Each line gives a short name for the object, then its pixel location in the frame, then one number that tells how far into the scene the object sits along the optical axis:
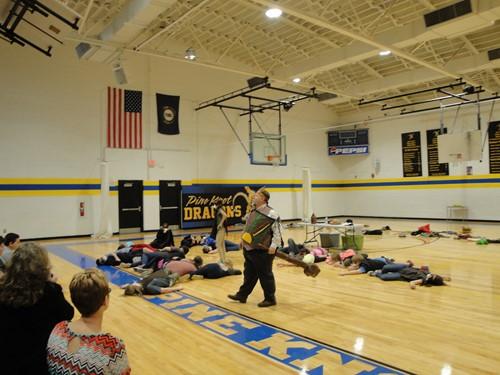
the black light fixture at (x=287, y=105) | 14.99
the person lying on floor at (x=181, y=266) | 6.35
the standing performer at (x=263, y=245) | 4.83
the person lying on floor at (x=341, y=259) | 7.17
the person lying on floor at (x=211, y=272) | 6.47
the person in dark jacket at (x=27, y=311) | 1.86
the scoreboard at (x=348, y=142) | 19.20
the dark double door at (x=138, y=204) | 13.61
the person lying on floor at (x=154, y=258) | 6.92
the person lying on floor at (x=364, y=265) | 6.69
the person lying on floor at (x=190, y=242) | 10.09
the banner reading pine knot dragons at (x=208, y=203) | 14.96
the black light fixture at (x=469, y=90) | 12.61
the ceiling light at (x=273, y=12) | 7.91
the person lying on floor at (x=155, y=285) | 5.48
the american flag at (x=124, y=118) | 13.31
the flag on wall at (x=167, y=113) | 14.35
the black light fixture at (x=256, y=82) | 12.96
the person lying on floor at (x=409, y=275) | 5.75
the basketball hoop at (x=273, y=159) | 16.12
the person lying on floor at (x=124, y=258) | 7.52
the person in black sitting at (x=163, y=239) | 8.72
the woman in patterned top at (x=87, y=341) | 1.64
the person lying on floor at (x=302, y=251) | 7.95
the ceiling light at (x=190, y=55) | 11.04
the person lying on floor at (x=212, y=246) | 9.41
